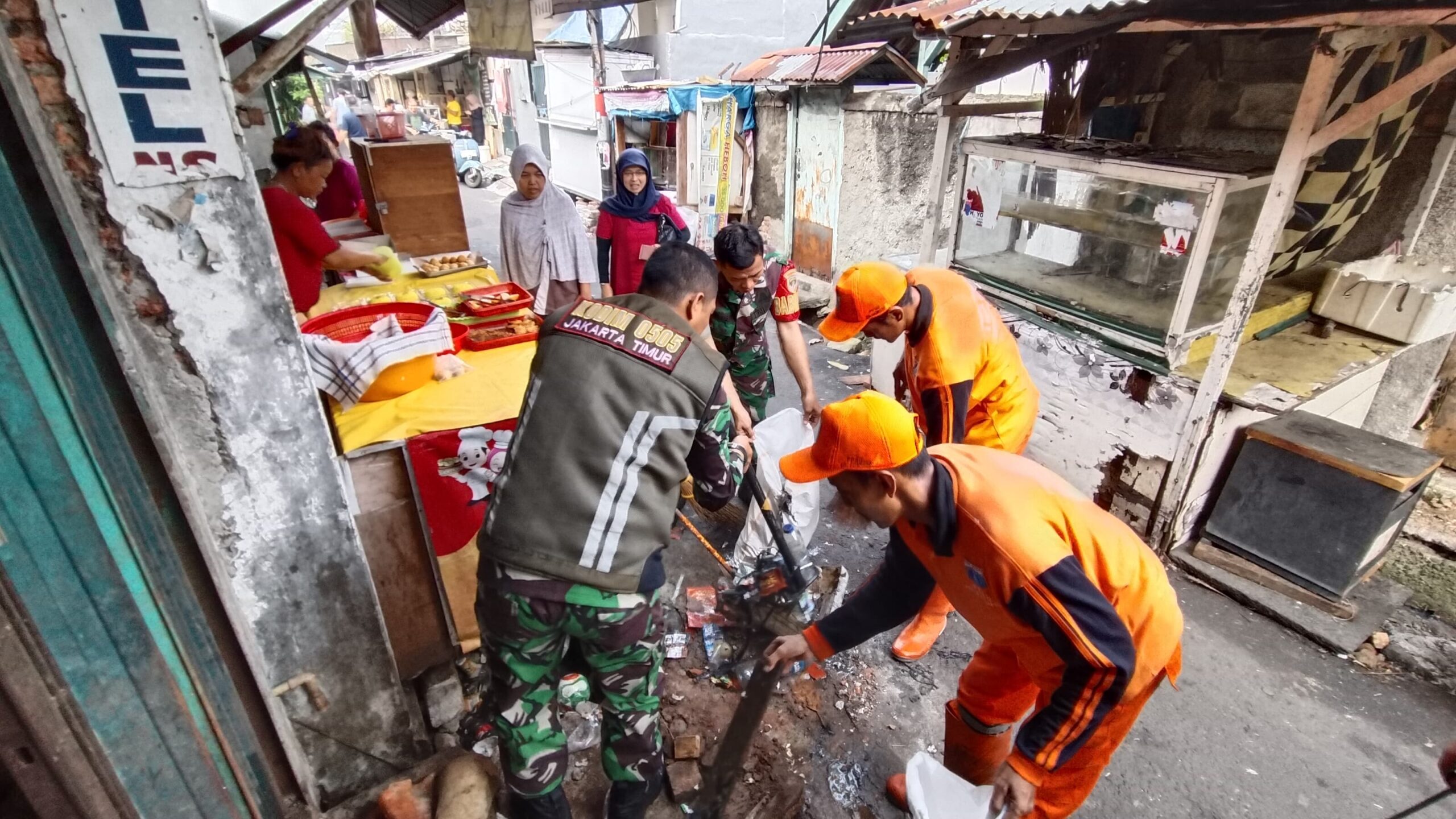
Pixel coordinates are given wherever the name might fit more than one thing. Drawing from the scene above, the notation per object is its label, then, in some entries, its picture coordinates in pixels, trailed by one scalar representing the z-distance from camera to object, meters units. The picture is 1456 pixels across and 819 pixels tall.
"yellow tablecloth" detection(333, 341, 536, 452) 2.33
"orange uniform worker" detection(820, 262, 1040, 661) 2.66
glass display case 3.23
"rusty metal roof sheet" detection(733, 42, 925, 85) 7.07
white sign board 1.44
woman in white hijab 4.44
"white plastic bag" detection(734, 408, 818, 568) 3.40
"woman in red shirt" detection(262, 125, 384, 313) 2.98
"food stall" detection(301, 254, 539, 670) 2.34
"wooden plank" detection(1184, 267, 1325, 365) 3.78
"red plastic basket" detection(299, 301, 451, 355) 2.77
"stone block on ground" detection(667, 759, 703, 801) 2.48
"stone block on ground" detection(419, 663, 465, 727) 2.74
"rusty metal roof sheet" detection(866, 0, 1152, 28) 3.02
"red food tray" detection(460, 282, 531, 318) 3.13
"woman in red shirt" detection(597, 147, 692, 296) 4.30
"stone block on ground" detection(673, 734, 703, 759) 2.60
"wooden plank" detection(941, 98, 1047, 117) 4.29
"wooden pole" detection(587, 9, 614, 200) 12.34
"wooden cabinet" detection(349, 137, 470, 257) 4.24
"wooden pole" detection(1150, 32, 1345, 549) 2.86
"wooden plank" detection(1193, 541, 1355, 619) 3.39
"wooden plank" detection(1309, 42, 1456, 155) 2.64
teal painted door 1.37
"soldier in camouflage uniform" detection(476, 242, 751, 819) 1.80
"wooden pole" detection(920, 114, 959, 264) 4.52
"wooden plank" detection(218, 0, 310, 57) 2.64
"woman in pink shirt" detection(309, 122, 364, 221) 5.70
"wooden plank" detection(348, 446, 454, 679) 2.36
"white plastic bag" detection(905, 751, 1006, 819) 1.87
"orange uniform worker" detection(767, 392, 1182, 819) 1.51
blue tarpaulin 9.08
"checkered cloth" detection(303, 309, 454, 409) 2.36
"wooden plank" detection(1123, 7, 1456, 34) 2.38
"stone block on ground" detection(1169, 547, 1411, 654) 3.28
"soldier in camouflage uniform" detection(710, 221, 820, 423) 3.36
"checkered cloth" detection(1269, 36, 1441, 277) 3.50
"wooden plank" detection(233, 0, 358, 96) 1.74
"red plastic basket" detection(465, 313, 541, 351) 2.96
